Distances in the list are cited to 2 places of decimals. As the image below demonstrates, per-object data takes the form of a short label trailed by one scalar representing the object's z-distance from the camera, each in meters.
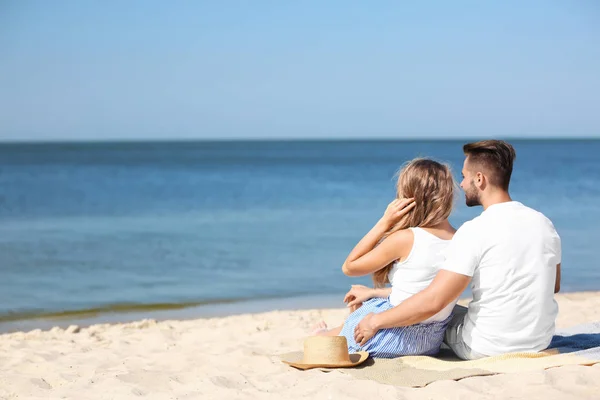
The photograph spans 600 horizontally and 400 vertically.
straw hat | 4.18
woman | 4.07
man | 3.82
